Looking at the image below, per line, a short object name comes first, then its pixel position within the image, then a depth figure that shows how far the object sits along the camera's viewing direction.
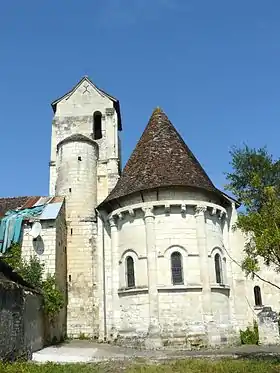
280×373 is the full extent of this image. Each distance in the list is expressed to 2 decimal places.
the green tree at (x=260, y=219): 12.30
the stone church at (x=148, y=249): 19.78
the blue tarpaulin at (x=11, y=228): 21.97
